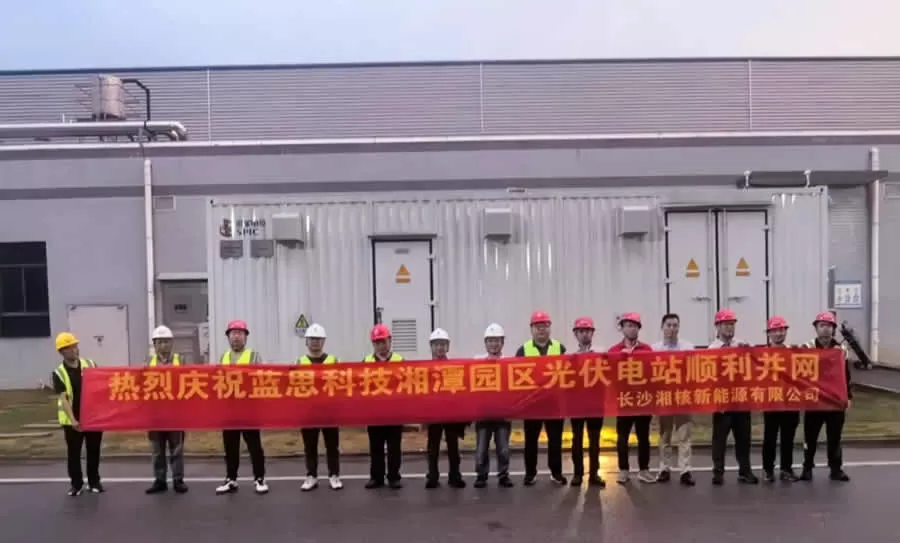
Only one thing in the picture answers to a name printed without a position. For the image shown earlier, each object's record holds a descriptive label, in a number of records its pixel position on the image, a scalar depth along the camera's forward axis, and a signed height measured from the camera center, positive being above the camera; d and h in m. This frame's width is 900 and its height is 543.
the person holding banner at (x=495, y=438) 6.66 -1.79
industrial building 9.87 +0.99
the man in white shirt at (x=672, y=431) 6.71 -1.77
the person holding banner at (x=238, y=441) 6.70 -1.77
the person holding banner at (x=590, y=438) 6.68 -1.81
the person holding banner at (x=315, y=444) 6.77 -1.83
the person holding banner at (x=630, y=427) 6.69 -1.71
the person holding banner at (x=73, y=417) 6.73 -1.48
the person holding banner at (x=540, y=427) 6.71 -1.69
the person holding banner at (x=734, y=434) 6.63 -1.80
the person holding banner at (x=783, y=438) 6.69 -1.84
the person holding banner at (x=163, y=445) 6.80 -1.81
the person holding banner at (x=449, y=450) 6.73 -1.90
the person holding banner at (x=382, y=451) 6.80 -1.91
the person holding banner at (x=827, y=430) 6.72 -1.78
